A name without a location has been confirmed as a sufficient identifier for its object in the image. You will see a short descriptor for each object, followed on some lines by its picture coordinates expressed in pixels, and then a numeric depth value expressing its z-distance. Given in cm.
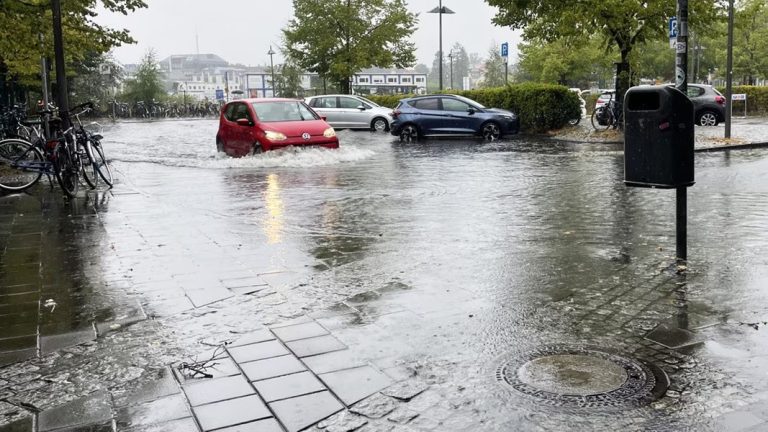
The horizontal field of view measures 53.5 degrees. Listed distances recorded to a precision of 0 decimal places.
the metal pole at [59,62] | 1283
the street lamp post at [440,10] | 4156
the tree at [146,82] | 6103
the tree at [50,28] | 1462
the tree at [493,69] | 9256
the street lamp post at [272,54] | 6449
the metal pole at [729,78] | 1934
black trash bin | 601
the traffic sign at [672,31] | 1696
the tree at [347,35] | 4269
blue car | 2412
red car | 1719
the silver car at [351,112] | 3066
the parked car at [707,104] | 2689
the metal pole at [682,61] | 650
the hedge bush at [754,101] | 3641
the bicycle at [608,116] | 2378
